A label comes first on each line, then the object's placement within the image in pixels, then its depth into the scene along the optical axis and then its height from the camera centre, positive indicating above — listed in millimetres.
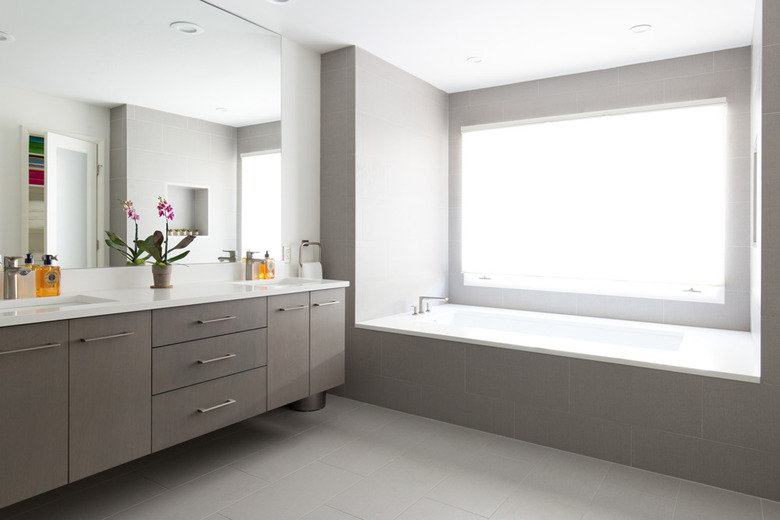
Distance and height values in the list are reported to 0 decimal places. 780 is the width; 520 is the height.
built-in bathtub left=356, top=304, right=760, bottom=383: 2488 -485
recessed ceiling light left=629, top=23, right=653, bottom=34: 3023 +1348
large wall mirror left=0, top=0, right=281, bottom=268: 2162 +697
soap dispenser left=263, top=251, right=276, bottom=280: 3193 -47
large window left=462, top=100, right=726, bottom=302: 3488 +411
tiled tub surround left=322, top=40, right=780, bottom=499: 2256 -574
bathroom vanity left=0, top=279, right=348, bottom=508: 1704 -444
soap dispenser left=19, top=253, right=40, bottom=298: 2090 -86
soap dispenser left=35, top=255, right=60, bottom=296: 2137 -76
